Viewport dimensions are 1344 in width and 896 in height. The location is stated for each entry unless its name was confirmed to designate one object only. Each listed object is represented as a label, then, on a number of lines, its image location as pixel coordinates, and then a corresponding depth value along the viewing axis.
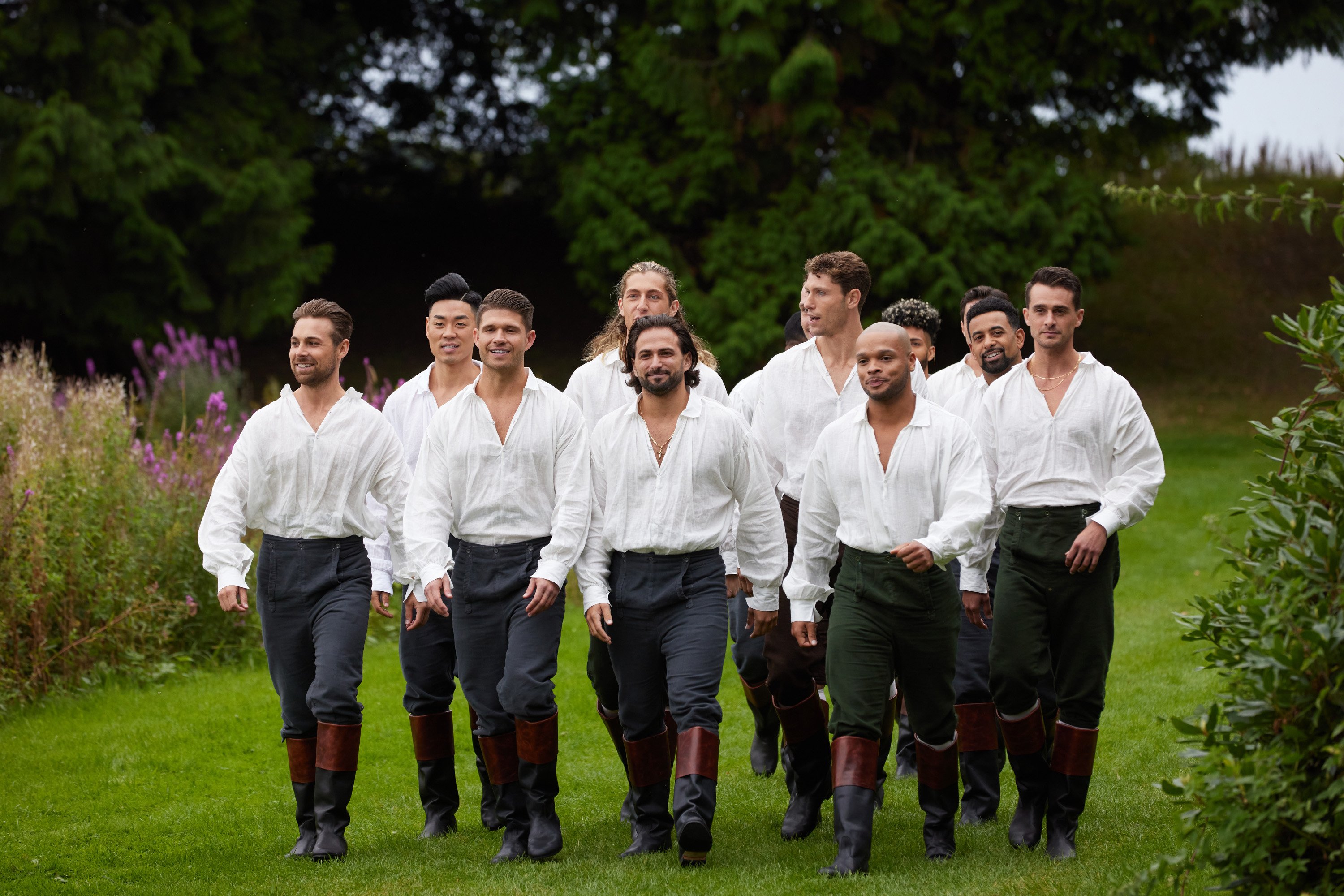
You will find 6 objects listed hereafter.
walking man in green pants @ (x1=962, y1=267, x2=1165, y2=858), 11.03
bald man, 10.34
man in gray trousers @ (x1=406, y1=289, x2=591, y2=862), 11.09
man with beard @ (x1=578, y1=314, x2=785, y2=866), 10.87
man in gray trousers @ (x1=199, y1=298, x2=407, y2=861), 11.31
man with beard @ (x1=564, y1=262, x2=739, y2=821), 12.65
